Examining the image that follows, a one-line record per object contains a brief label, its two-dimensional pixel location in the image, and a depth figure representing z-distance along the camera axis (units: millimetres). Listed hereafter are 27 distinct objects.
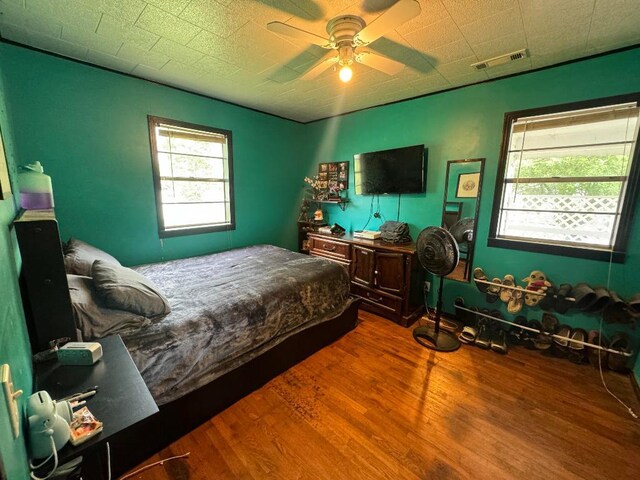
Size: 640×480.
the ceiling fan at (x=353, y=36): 1349
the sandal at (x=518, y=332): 2512
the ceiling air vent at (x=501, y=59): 2072
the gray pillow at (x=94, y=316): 1293
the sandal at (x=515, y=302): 2475
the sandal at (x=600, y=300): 2051
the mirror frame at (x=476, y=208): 2708
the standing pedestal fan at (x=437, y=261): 2355
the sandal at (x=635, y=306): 1948
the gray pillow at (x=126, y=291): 1449
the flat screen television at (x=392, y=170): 3053
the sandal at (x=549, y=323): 2377
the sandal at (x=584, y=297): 2115
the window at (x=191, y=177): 2928
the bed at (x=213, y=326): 1324
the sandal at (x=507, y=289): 2520
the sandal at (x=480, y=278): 2706
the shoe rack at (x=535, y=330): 2076
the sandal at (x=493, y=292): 2580
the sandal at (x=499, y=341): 2412
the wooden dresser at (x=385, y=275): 2869
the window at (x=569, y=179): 2105
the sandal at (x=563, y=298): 2249
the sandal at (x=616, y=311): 2021
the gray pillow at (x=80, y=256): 1737
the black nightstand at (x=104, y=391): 797
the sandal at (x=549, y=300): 2342
